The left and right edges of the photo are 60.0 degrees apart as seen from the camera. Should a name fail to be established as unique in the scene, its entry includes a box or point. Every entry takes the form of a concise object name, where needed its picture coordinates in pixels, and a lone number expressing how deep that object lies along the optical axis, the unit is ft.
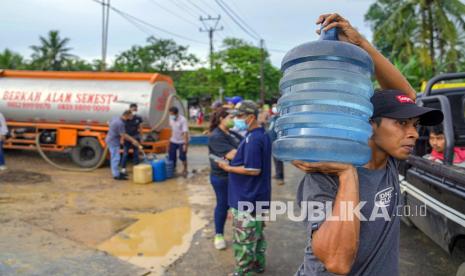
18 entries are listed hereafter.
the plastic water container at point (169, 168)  30.21
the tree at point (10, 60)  107.76
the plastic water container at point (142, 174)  28.25
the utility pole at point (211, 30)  117.80
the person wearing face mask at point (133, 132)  30.89
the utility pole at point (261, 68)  92.05
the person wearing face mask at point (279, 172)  28.07
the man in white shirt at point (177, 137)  31.60
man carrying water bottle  4.55
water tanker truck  33.76
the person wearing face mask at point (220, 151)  15.15
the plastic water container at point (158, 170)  29.12
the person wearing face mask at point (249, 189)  12.68
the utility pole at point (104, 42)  60.51
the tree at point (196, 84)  100.27
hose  33.71
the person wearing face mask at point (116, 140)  29.99
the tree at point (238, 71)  95.45
